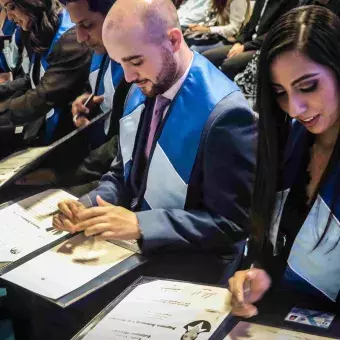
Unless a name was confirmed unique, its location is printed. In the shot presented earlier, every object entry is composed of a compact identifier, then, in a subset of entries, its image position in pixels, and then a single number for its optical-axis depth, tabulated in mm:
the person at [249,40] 2941
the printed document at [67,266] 1200
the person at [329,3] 2111
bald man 1361
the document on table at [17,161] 1716
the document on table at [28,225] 1369
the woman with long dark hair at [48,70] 2227
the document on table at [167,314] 1028
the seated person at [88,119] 1900
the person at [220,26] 3412
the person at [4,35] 2945
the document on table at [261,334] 961
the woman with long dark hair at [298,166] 1073
